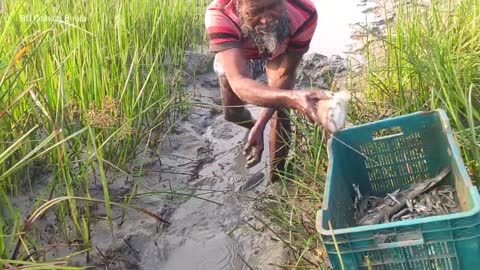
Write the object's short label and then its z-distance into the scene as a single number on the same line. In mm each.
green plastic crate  1439
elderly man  2342
